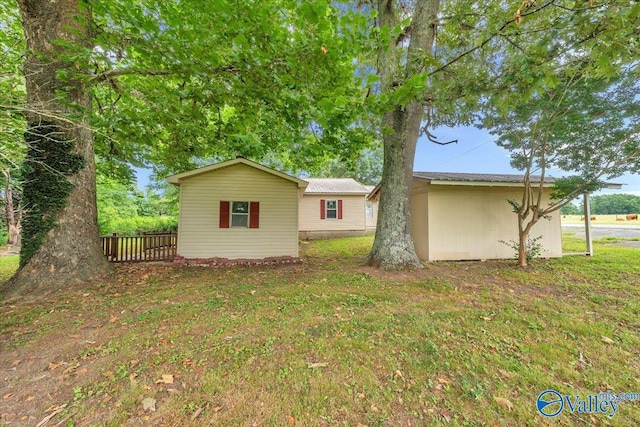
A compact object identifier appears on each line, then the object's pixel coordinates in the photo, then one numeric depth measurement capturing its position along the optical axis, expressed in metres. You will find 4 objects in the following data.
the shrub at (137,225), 11.17
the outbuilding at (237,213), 8.39
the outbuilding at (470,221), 8.40
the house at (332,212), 16.56
